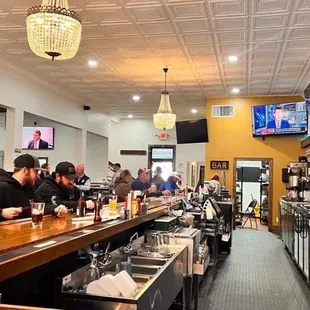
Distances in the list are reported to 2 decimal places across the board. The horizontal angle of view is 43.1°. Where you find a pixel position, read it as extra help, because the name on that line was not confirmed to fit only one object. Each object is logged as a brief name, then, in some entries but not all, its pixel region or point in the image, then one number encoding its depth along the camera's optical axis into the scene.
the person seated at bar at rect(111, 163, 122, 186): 12.29
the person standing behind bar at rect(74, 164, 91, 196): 8.91
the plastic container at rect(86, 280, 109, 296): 2.31
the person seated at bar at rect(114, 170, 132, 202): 6.60
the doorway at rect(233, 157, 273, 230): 13.14
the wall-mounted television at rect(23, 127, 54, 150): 12.02
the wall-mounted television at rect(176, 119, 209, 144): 11.78
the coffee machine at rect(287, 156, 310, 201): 9.10
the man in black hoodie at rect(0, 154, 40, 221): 3.49
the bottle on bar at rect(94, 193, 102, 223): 2.93
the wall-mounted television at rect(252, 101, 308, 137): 10.44
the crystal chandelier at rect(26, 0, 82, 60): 3.75
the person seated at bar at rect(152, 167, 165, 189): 11.11
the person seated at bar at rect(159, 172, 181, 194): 9.07
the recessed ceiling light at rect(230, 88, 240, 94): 10.48
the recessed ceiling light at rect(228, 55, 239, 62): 7.58
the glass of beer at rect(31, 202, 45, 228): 2.56
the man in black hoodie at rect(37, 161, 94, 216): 3.83
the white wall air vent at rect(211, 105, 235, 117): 11.62
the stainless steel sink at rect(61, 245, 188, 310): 2.15
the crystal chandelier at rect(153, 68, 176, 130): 8.55
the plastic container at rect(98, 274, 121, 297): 2.33
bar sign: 11.59
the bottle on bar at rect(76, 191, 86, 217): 3.20
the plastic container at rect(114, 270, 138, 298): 2.38
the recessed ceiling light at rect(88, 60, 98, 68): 8.12
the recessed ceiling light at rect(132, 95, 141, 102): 11.75
